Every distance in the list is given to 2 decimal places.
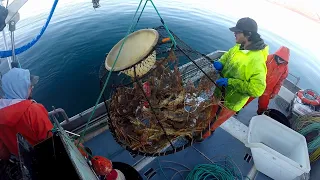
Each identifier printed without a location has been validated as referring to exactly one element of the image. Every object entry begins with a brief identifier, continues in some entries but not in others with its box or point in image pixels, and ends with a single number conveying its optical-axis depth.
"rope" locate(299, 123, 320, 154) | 3.40
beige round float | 1.98
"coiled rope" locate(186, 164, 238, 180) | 3.27
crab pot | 2.21
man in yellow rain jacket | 2.84
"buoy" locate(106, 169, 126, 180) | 2.35
